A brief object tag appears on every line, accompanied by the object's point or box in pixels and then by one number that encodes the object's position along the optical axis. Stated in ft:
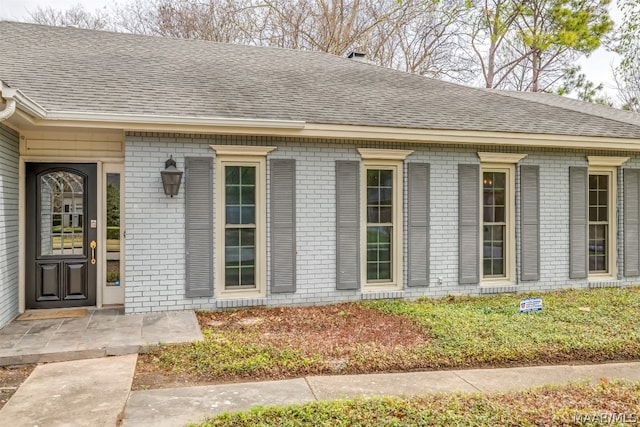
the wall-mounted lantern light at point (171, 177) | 20.30
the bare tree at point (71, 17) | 51.85
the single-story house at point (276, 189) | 20.71
